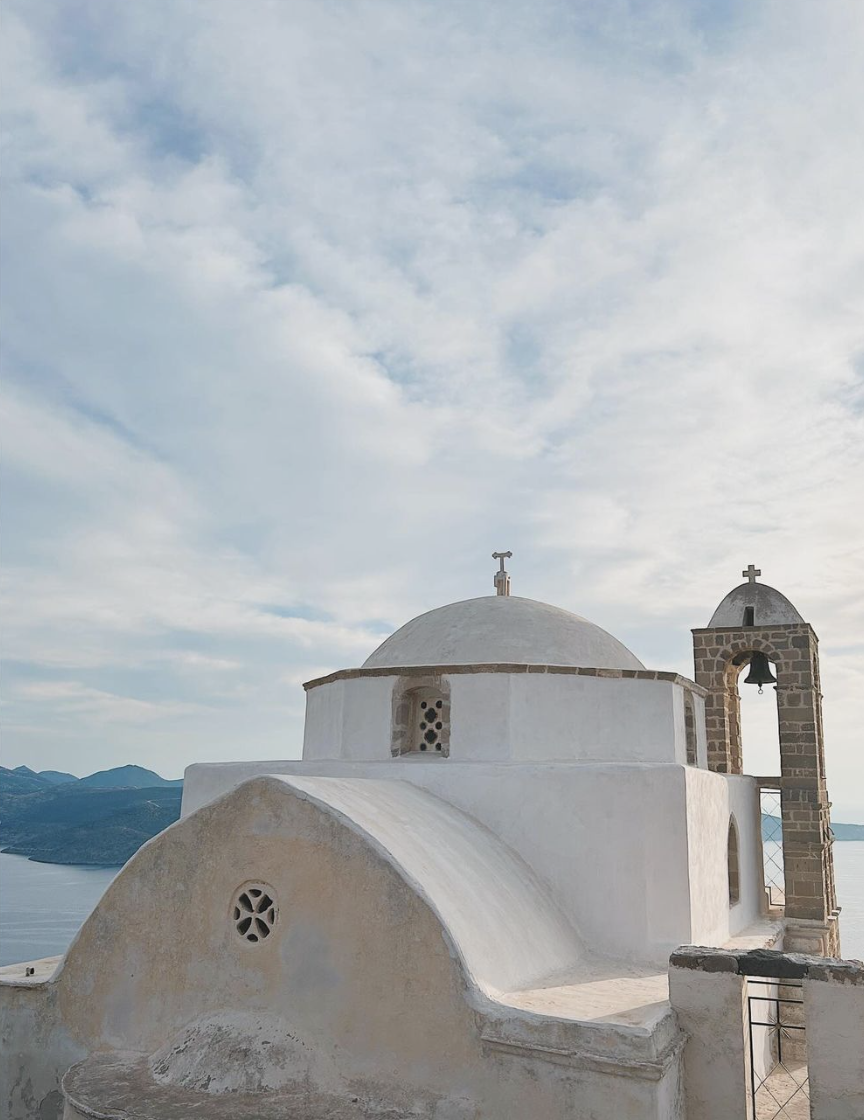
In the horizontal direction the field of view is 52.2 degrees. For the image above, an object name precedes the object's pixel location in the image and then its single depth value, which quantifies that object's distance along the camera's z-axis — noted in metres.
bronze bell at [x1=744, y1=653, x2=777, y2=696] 11.59
